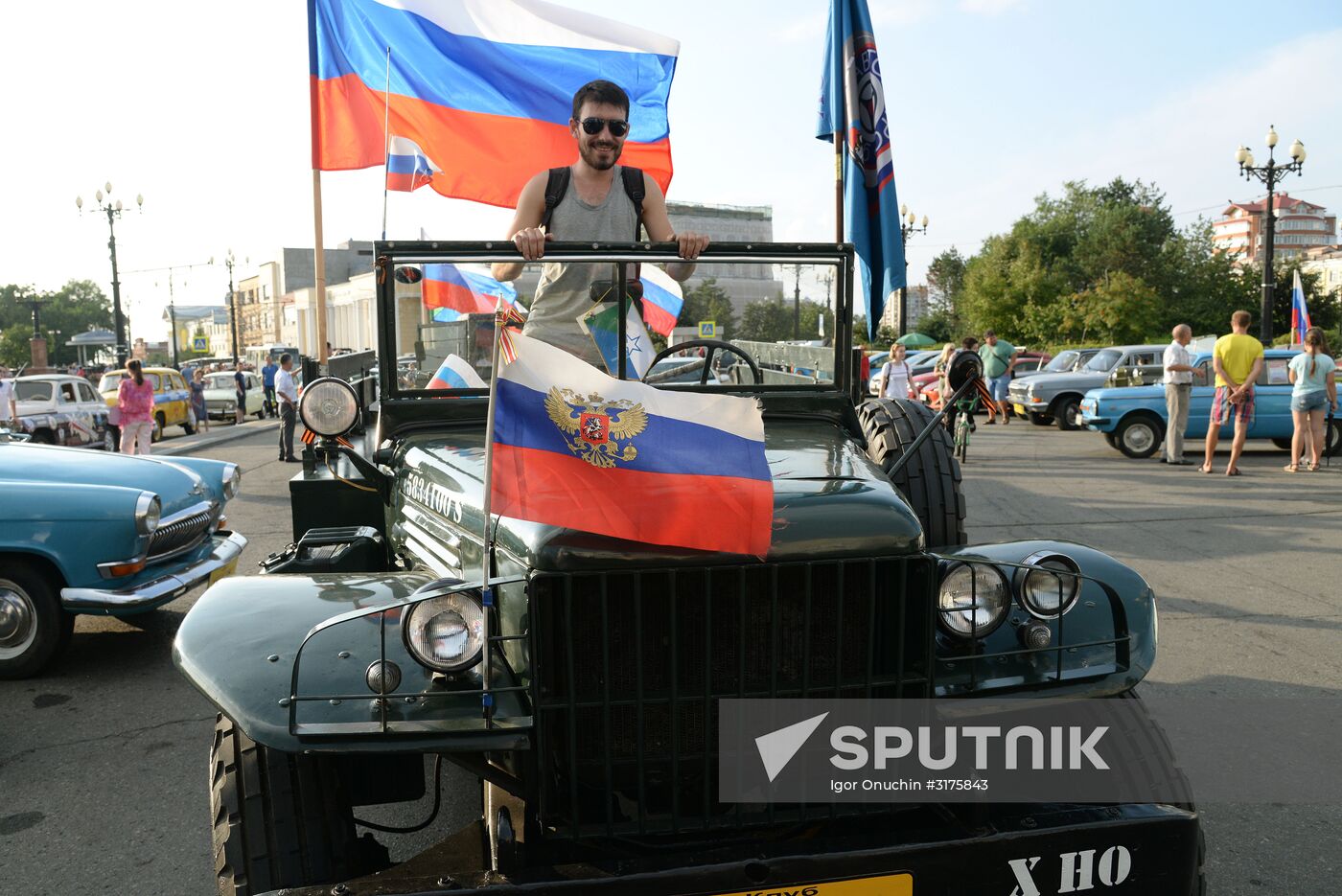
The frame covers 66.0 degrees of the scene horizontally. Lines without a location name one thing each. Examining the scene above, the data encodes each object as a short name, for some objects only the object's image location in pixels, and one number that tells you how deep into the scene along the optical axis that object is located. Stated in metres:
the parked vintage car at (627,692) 2.21
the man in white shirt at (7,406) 15.12
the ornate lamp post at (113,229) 30.77
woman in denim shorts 12.05
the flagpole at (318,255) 5.39
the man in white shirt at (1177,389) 13.22
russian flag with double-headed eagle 2.15
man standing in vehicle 3.63
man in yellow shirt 12.16
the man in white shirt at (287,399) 14.70
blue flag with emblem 5.73
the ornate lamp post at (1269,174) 22.59
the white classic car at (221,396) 27.45
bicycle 13.04
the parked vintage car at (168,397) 22.00
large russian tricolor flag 6.28
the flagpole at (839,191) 5.77
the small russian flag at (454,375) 3.83
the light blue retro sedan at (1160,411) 14.12
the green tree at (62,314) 89.94
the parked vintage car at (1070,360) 21.25
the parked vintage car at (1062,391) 19.34
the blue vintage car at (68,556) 5.12
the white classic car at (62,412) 16.80
